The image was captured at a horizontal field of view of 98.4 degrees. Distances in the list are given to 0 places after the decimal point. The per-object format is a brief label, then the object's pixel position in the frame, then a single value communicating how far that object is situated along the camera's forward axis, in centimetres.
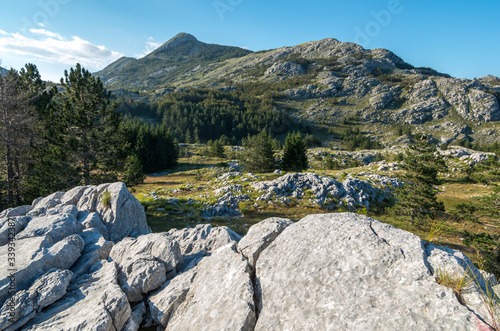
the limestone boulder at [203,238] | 1165
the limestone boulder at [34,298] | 635
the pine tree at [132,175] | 3152
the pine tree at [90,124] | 2736
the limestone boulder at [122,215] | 1505
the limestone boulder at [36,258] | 758
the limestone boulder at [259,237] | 792
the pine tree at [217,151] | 8944
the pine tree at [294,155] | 5656
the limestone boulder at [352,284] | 443
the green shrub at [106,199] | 1571
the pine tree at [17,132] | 2453
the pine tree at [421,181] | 2538
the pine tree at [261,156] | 5556
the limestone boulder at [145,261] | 844
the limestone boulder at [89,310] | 631
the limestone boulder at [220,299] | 589
